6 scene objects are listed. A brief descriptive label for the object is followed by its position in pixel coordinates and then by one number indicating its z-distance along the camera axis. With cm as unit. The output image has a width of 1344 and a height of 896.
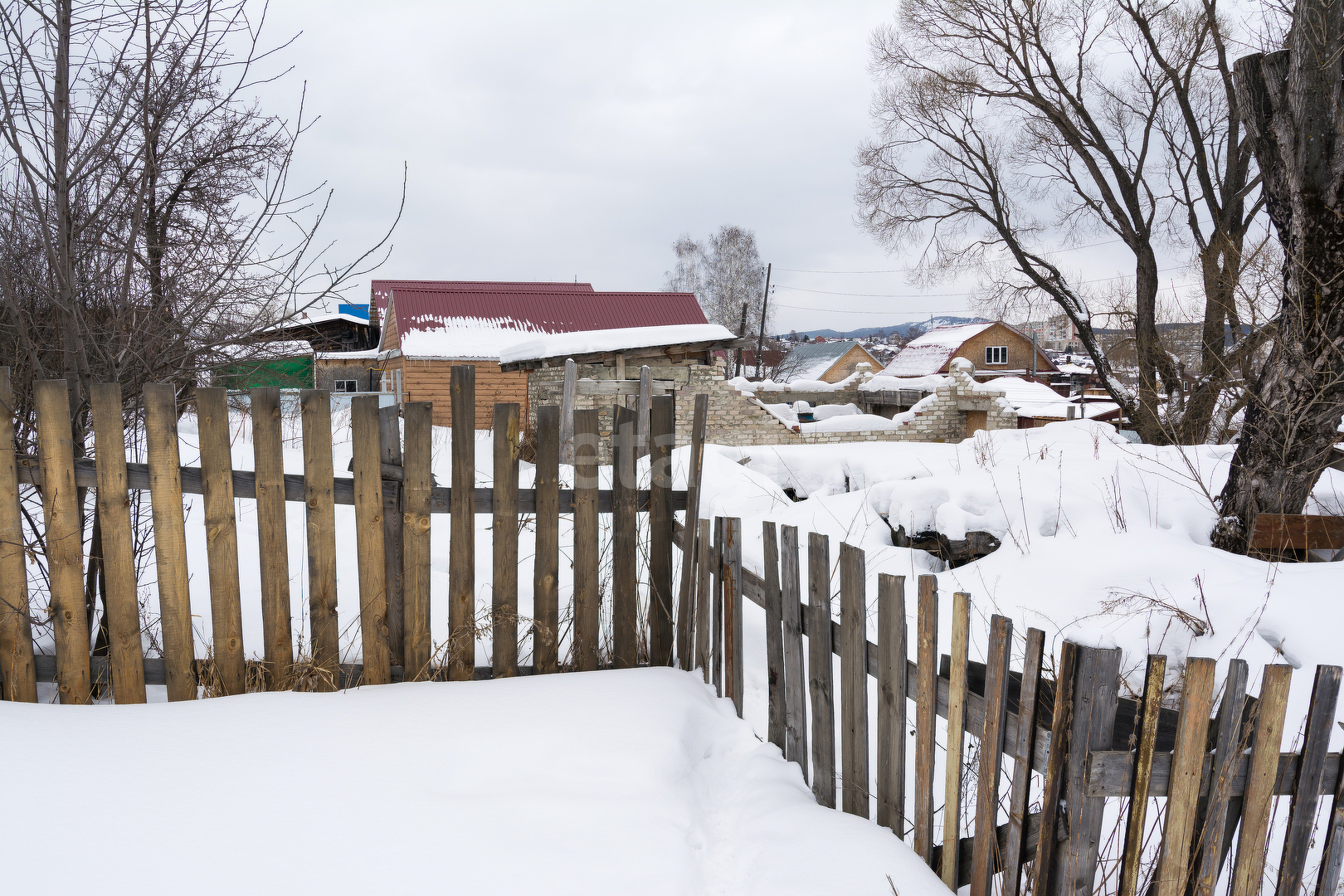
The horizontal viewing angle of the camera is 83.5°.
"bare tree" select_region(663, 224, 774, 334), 3862
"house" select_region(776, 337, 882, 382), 5175
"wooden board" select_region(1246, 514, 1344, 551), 439
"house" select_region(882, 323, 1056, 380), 4412
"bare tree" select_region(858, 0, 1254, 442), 1355
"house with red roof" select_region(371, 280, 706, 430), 1934
